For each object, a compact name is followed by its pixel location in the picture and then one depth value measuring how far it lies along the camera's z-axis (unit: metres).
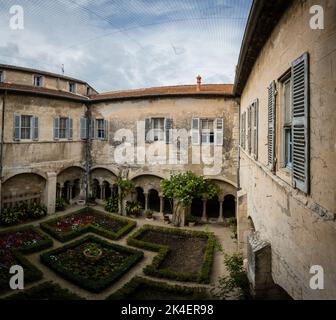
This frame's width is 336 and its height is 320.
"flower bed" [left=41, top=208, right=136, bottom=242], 12.64
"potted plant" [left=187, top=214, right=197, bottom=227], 14.66
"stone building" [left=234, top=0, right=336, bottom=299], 2.71
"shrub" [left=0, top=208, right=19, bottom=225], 13.34
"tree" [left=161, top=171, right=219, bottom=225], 14.17
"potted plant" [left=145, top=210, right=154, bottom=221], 15.66
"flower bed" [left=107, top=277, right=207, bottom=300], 7.88
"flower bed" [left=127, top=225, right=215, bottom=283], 9.25
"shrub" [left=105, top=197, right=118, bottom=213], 16.66
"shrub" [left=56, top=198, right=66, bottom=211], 16.58
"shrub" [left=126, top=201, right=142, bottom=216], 16.08
